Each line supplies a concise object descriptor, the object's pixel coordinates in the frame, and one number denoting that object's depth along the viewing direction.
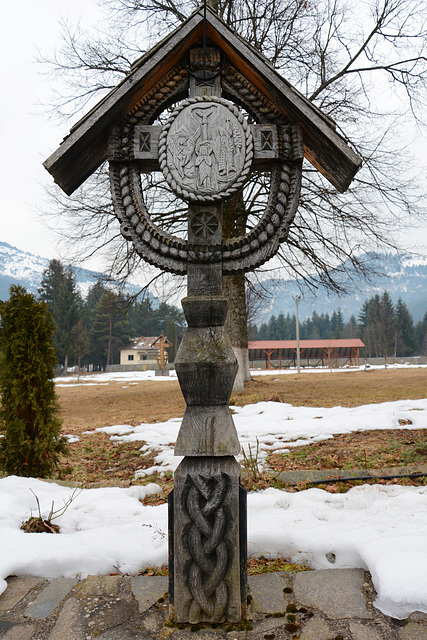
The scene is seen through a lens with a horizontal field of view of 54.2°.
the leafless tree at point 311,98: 11.38
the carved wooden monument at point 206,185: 2.12
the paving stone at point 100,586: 2.31
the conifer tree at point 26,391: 4.41
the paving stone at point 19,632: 1.96
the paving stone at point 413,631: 1.87
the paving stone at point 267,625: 1.99
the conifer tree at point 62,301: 40.53
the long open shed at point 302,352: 42.28
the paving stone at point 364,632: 1.88
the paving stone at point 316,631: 1.91
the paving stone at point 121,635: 1.94
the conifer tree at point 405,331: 64.61
